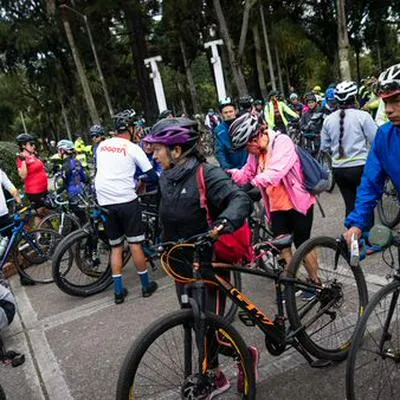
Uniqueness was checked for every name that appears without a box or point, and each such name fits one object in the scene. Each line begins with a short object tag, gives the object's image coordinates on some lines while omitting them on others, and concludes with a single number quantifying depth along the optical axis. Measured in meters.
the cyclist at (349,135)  5.19
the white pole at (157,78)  25.34
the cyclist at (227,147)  5.84
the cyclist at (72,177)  7.68
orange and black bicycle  2.59
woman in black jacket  2.93
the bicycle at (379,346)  2.42
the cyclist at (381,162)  2.55
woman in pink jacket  3.81
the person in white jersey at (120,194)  5.18
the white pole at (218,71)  25.05
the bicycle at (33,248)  6.13
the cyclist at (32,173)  7.65
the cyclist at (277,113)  11.18
